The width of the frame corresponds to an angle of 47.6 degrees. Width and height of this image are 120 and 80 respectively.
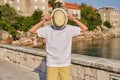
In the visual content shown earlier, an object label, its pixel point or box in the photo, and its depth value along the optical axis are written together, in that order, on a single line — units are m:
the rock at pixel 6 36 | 25.46
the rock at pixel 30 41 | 30.31
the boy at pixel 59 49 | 2.47
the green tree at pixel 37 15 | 34.22
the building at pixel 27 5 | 36.91
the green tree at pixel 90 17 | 46.67
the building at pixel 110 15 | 59.77
